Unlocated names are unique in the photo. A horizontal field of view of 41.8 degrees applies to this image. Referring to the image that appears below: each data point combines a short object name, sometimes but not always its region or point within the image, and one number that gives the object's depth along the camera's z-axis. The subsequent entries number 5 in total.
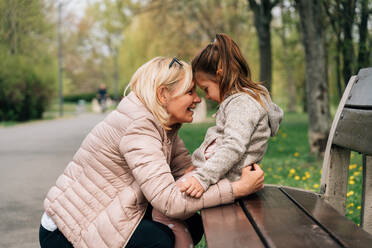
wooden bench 1.65
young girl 2.20
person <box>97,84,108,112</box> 28.48
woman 2.09
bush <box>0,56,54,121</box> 9.50
